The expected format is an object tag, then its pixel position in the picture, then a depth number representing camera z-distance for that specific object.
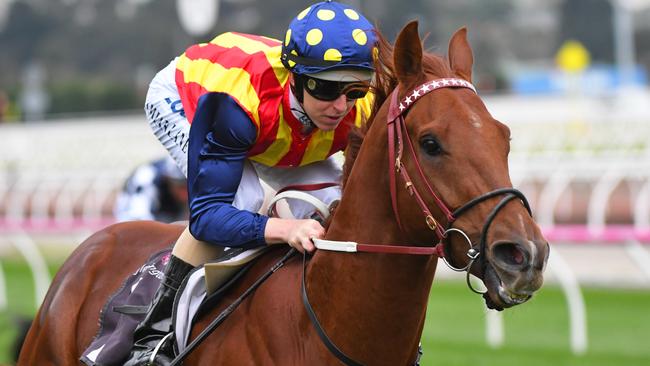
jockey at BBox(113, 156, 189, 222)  14.48
